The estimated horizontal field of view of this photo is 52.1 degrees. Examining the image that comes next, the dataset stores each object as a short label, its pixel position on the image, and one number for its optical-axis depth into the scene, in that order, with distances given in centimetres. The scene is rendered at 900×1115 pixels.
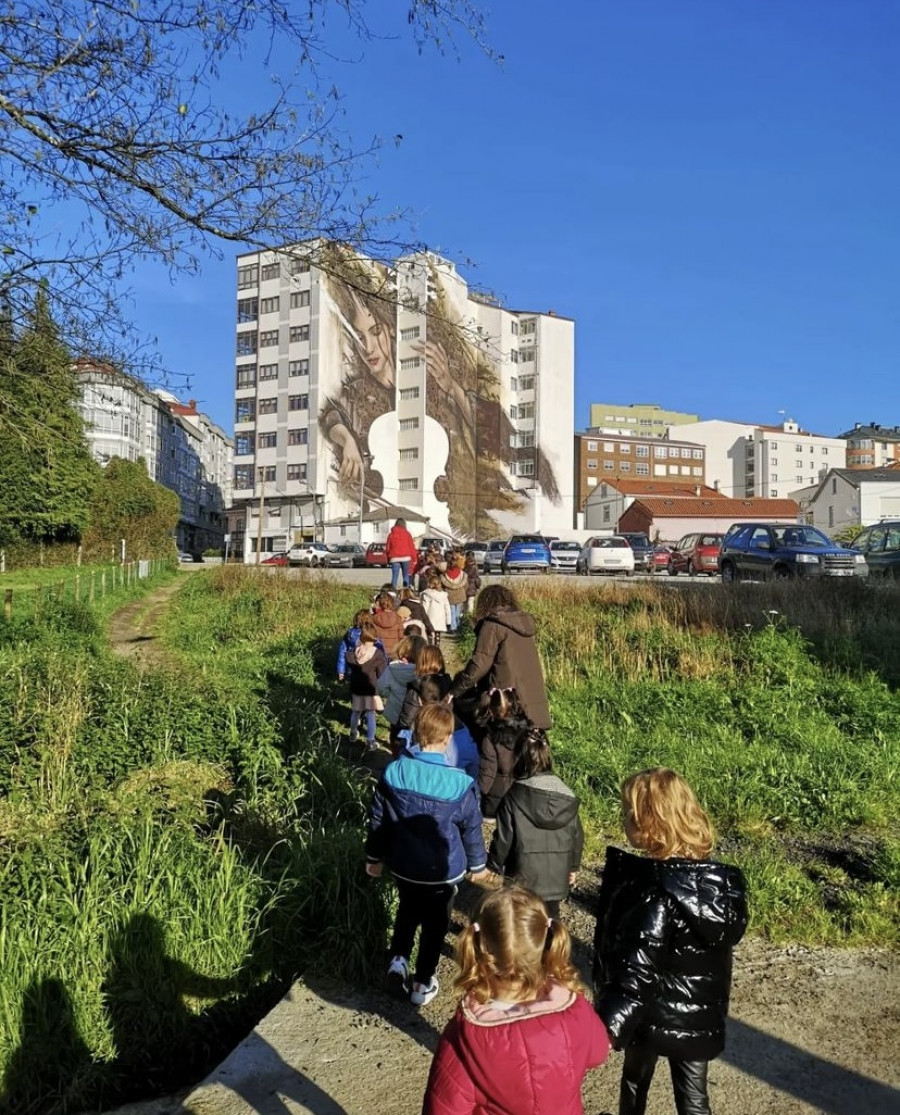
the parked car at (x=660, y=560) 3809
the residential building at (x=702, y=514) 7731
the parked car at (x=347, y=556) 4878
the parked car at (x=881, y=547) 1986
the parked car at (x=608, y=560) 3209
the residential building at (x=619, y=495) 9019
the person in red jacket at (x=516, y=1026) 221
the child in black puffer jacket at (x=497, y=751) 530
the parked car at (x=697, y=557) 3278
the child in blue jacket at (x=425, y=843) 404
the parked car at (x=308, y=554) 5091
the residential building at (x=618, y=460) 12381
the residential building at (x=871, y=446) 14262
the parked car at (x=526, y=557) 3203
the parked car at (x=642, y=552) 3734
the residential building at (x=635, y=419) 15350
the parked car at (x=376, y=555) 4459
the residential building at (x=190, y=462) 9331
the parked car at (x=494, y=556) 4088
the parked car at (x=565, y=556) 3734
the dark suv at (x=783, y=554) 1969
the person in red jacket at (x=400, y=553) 1650
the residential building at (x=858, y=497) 8212
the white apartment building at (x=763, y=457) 12975
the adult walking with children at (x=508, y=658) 644
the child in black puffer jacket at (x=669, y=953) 278
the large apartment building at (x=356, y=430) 8088
